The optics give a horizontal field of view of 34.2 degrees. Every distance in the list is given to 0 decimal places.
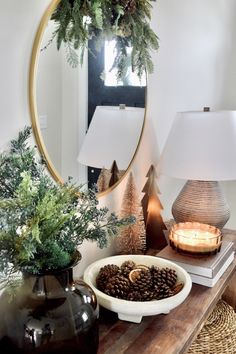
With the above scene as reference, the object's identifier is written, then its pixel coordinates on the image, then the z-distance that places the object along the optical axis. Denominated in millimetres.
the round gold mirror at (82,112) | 1015
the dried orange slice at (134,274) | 1116
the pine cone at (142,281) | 1070
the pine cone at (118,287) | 1048
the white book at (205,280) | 1279
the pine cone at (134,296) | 1030
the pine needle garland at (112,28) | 1049
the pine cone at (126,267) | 1152
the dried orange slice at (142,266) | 1200
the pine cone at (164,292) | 1054
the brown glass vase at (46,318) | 778
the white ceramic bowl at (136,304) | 989
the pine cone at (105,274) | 1093
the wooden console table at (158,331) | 942
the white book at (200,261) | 1290
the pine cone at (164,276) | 1107
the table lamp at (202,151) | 1461
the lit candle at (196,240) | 1383
